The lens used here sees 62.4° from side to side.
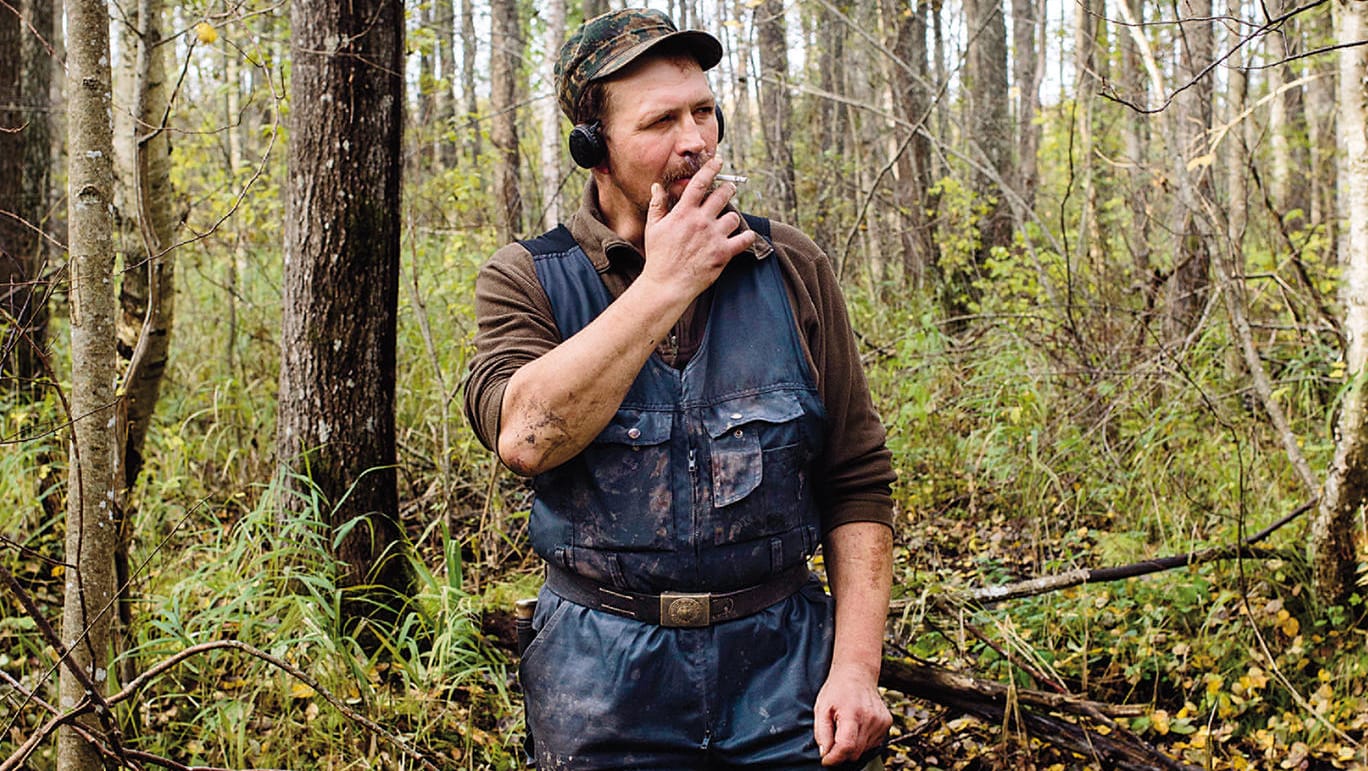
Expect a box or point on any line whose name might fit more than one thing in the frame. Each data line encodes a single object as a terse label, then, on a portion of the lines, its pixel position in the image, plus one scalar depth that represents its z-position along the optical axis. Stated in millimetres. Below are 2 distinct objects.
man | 2008
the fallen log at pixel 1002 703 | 3396
